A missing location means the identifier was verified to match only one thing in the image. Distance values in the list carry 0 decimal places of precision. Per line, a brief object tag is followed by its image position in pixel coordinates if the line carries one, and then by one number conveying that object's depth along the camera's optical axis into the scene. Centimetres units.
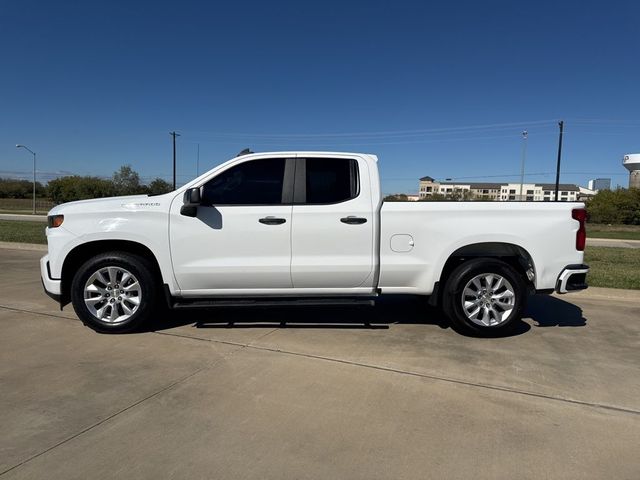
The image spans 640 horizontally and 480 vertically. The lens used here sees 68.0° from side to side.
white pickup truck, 510
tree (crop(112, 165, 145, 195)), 7269
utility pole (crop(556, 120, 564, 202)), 3843
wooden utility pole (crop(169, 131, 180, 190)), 4791
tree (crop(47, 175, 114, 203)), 7444
